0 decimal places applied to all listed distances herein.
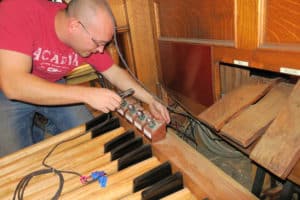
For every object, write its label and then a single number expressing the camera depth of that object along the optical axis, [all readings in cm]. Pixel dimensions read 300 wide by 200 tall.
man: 99
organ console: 78
